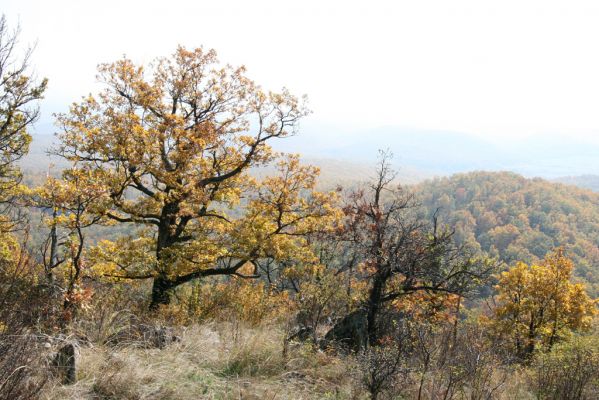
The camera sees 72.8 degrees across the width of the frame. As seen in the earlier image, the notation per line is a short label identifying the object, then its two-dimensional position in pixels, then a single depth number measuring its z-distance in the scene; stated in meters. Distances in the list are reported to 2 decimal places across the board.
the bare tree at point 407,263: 11.84
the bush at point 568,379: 5.66
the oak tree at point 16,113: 14.28
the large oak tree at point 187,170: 14.68
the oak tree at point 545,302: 23.80
